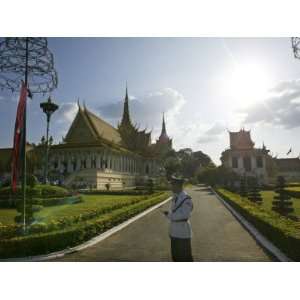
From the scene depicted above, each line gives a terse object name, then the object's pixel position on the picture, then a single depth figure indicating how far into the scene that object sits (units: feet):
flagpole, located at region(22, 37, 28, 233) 26.26
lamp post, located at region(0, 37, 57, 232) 29.12
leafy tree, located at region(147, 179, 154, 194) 92.77
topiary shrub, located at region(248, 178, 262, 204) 61.63
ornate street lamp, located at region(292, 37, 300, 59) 29.50
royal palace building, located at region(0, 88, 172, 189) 122.31
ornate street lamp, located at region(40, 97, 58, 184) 64.39
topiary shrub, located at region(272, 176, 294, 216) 39.96
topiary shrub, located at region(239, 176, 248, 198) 77.23
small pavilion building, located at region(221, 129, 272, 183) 137.59
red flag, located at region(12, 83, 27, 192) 26.30
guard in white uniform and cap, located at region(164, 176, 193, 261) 17.76
